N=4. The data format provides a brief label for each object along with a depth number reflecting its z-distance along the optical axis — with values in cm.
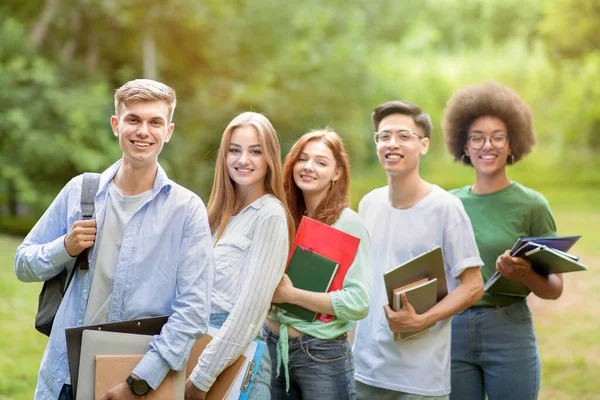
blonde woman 524
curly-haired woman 579
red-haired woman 547
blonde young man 508
